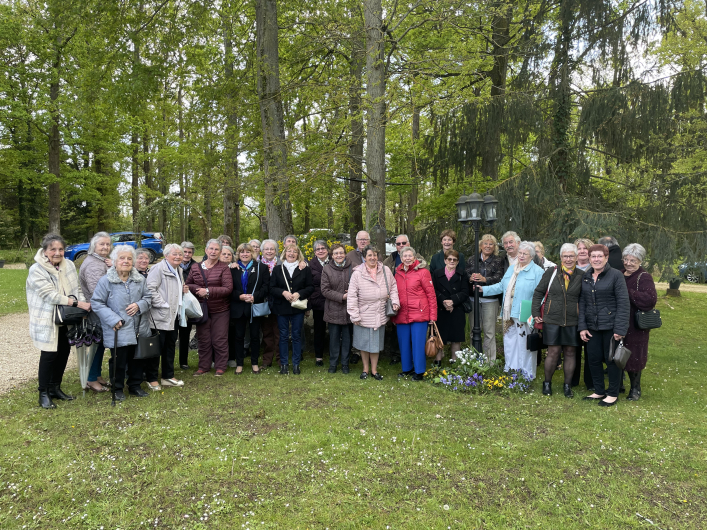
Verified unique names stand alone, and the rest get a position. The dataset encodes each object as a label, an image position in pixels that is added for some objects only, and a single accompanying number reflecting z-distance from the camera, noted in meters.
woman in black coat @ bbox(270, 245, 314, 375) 6.05
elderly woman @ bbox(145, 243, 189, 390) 5.23
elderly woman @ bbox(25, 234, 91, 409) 4.48
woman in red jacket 5.86
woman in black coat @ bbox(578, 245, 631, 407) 4.87
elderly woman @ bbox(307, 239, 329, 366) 6.52
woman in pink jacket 5.88
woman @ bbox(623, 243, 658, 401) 5.02
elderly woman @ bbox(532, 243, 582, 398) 5.16
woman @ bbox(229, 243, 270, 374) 6.08
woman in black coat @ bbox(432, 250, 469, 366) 6.14
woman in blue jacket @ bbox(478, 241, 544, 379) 5.60
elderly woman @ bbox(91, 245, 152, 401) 4.72
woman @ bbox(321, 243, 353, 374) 6.14
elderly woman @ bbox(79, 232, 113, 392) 4.99
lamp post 6.08
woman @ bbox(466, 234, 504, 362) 6.24
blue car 19.70
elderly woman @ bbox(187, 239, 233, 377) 5.83
